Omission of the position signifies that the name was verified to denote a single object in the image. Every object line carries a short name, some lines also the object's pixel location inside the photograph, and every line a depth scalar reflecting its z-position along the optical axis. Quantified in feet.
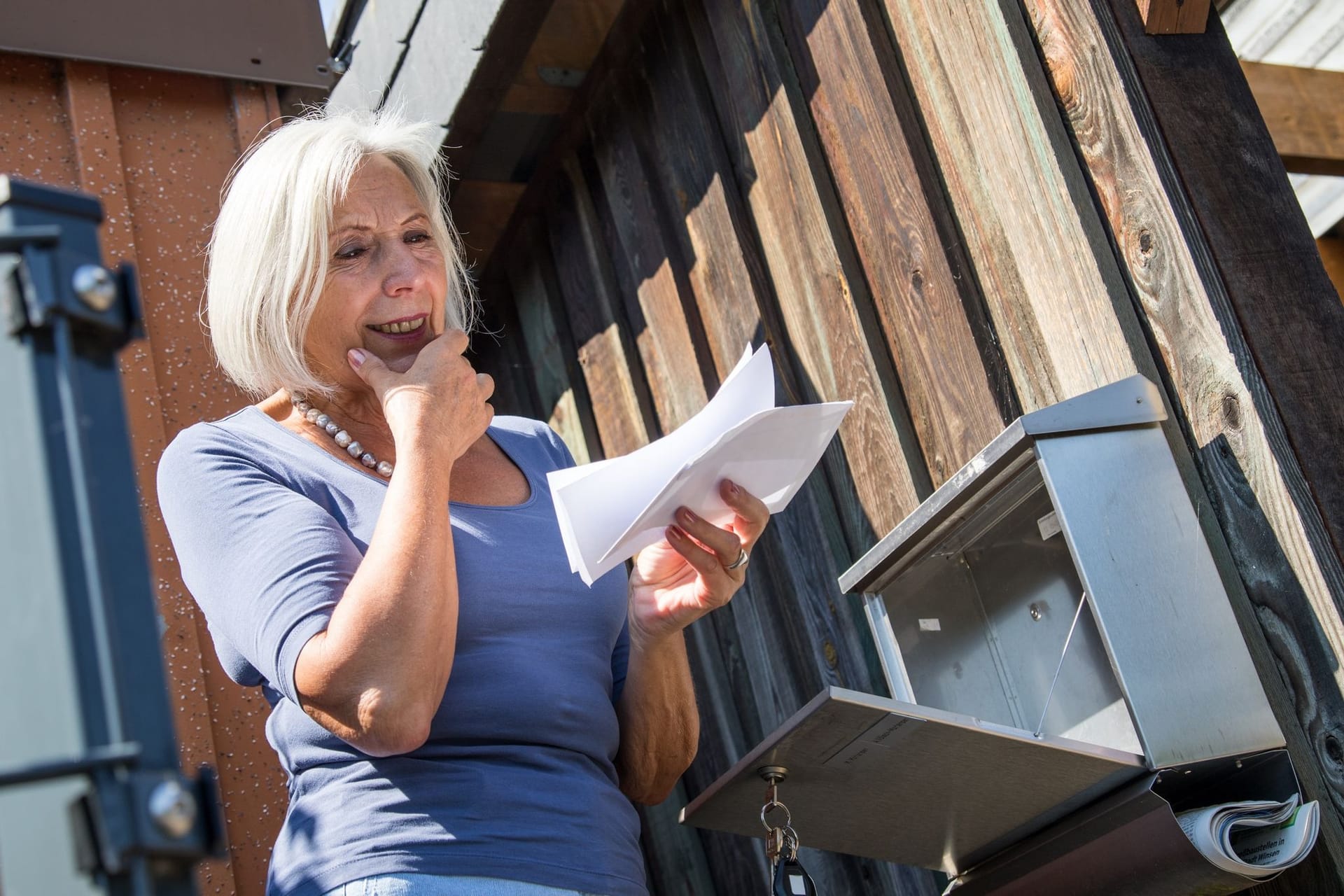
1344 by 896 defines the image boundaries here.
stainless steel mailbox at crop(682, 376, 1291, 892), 10.02
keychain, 10.13
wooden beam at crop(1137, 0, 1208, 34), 11.06
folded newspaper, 9.87
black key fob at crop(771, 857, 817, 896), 10.12
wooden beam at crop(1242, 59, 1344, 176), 17.09
